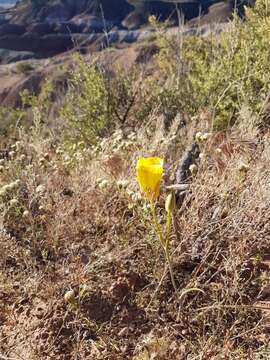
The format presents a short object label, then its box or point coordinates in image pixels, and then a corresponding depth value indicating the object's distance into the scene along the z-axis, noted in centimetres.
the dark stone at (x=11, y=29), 8706
